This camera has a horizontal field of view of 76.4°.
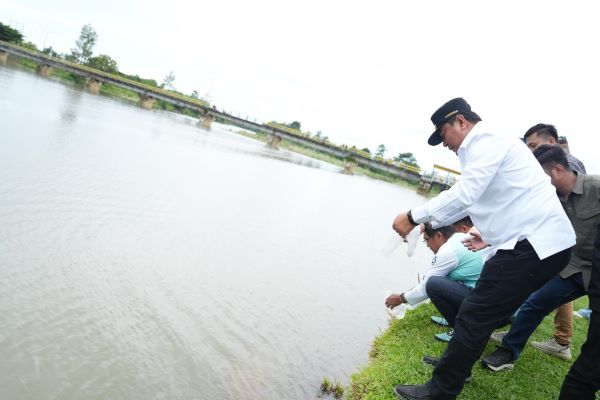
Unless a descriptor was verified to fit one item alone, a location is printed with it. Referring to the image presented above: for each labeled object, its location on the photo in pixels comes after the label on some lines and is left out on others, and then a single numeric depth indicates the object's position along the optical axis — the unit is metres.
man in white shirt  2.46
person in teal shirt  3.81
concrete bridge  48.12
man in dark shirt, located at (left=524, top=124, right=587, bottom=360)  4.24
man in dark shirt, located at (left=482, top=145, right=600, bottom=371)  3.53
